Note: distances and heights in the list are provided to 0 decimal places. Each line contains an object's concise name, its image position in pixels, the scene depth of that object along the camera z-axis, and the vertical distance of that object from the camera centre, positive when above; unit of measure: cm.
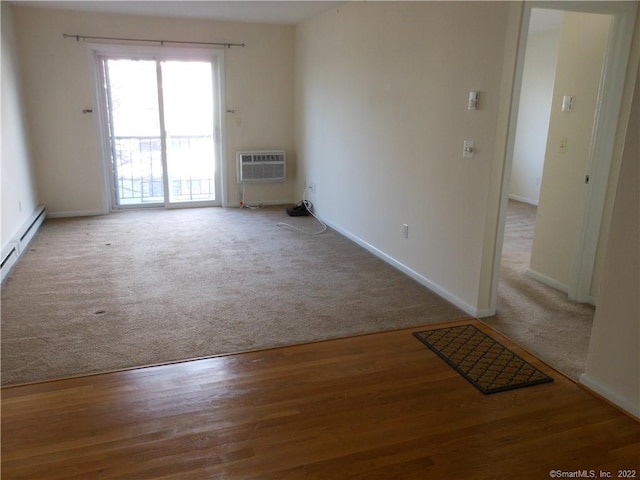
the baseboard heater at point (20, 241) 411 -121
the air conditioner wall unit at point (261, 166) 678 -67
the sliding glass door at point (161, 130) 630 -21
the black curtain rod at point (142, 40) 579 +87
